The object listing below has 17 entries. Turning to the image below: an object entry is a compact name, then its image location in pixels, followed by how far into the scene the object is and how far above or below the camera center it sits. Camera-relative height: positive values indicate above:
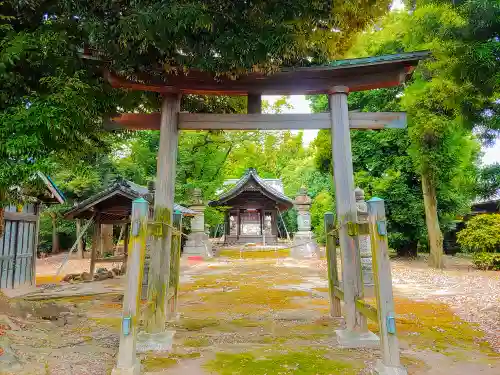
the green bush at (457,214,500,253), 11.73 -0.14
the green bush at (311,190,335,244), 19.64 +1.50
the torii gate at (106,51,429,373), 4.39 +1.66
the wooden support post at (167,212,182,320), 5.43 -0.54
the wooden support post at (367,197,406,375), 3.21 -0.58
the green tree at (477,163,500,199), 5.72 +0.86
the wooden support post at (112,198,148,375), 3.23 -0.57
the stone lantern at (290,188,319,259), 16.19 +0.06
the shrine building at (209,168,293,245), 20.59 +1.74
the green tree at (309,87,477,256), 14.73 +2.52
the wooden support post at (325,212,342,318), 5.45 -0.54
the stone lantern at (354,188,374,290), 7.16 -0.51
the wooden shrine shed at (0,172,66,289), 8.49 +0.03
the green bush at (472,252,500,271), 11.73 -1.08
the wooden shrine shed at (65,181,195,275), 9.67 +0.88
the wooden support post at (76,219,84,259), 18.20 -0.39
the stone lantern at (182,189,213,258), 16.17 +0.17
